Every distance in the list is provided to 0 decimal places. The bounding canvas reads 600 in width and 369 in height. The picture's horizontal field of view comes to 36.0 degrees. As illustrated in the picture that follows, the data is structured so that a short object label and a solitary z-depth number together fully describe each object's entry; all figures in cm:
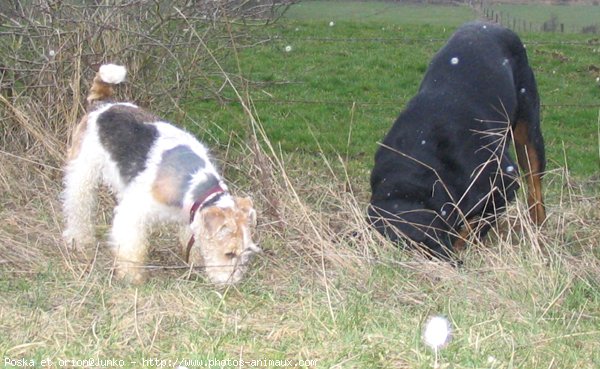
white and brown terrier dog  504
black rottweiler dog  559
